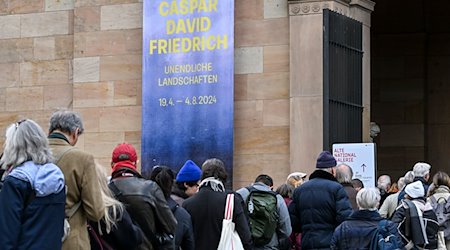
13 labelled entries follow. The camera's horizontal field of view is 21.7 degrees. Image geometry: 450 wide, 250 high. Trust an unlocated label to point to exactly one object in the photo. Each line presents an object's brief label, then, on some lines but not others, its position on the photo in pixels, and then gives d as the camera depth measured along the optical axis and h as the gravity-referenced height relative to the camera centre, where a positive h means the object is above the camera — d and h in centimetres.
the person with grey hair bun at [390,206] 1389 -74
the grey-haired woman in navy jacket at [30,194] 679 -30
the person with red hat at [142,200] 859 -42
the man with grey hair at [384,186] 1586 -58
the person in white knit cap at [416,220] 1172 -77
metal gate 1645 +92
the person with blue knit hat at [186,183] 1048 -36
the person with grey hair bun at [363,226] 1062 -75
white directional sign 1535 -22
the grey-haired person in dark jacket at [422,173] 1299 -32
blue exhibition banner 1694 +90
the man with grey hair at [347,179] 1271 -39
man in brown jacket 740 -31
